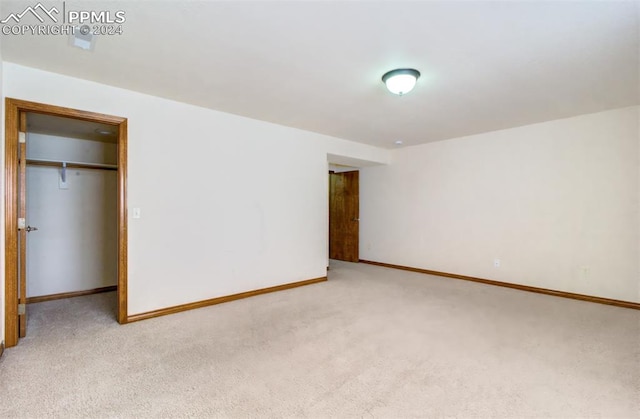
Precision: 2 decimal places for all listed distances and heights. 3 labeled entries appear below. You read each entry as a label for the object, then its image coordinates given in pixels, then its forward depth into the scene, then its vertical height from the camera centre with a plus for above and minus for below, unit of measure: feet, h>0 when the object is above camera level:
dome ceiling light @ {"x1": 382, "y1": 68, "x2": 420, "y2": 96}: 8.58 +3.62
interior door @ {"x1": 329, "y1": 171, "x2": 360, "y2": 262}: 22.22 -0.78
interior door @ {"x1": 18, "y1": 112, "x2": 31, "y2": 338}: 8.66 -0.79
